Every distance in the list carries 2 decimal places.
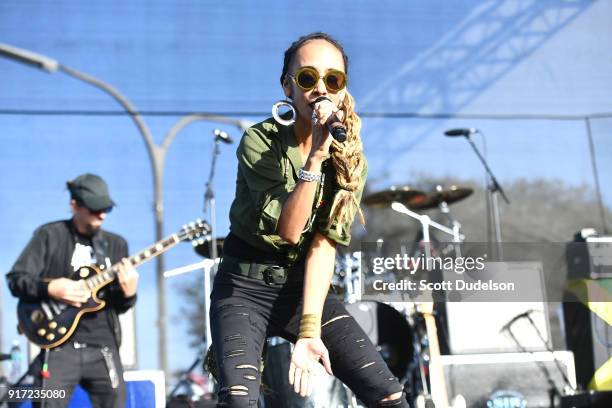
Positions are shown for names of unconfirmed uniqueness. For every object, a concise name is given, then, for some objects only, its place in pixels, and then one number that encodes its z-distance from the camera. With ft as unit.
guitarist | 26.66
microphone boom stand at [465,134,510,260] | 44.16
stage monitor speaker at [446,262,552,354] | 31.91
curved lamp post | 40.88
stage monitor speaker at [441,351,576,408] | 29.76
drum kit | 29.68
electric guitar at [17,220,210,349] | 26.96
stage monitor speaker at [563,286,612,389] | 30.94
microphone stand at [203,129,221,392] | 36.37
